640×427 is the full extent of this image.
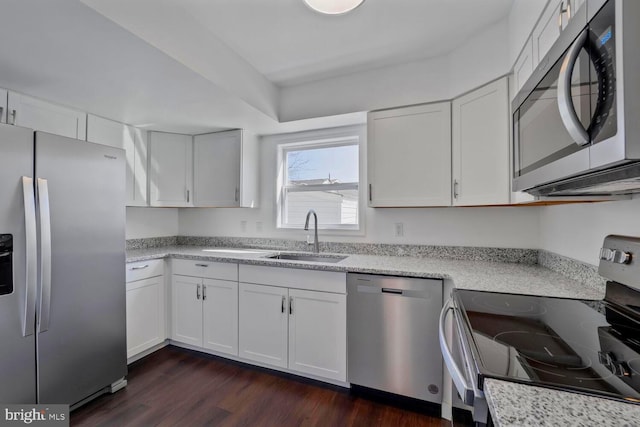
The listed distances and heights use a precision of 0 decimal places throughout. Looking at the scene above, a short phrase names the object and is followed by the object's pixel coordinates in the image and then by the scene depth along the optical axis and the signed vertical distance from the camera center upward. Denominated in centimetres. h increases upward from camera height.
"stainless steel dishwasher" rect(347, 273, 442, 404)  172 -77
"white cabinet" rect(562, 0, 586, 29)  86 +64
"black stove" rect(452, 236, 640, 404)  62 -37
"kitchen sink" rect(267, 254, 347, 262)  249 -40
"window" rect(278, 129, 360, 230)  271 +30
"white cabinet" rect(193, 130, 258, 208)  276 +44
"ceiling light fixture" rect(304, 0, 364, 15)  139 +103
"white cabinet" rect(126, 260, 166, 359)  223 -77
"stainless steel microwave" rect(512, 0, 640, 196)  50 +24
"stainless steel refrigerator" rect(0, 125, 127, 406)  145 -32
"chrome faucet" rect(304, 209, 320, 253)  255 -16
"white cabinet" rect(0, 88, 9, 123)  177 +68
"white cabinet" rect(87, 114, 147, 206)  232 +61
